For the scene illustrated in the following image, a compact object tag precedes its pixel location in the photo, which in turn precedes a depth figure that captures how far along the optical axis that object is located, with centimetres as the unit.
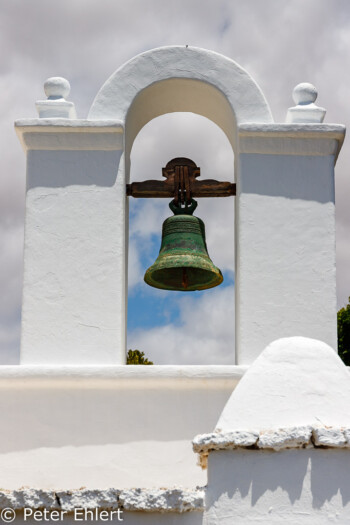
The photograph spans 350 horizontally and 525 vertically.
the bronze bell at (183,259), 659
